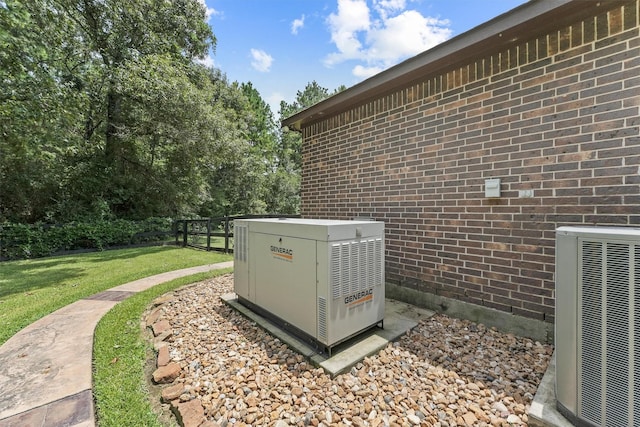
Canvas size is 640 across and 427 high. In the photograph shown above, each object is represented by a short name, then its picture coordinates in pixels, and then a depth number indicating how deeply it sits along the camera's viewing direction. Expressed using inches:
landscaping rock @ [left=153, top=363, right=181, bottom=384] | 76.4
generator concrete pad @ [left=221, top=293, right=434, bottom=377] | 83.1
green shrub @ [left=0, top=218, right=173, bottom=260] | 265.9
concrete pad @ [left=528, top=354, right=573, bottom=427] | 56.1
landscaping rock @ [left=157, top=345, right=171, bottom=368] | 84.2
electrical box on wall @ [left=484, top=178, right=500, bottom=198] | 105.3
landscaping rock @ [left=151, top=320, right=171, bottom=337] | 106.3
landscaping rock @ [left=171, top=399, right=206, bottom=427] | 61.4
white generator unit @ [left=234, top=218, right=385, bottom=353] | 84.8
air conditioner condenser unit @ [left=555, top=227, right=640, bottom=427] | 47.8
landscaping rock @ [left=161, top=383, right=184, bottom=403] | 69.2
